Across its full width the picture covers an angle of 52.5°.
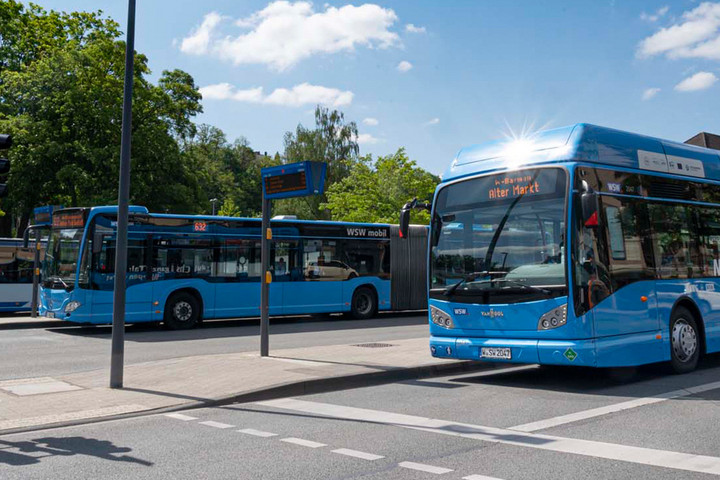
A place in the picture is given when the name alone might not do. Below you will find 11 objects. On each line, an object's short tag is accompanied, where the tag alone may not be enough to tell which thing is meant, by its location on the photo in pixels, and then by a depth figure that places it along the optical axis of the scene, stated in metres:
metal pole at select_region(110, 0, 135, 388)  9.66
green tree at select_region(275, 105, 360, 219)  63.25
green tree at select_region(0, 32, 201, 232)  32.19
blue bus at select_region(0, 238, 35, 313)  23.80
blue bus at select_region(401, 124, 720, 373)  9.20
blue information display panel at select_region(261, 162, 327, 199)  12.02
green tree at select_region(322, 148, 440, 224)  50.31
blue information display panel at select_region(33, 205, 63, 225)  19.56
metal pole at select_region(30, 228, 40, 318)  22.10
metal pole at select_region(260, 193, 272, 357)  12.52
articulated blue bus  18.02
